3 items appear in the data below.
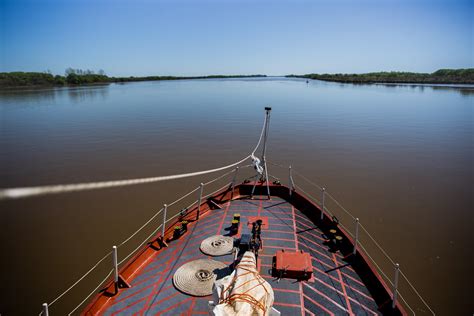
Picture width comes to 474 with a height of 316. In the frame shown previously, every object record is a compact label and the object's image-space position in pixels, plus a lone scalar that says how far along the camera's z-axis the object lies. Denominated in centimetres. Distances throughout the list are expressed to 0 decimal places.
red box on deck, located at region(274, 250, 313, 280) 834
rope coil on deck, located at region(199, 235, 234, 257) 956
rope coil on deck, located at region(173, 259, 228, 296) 794
